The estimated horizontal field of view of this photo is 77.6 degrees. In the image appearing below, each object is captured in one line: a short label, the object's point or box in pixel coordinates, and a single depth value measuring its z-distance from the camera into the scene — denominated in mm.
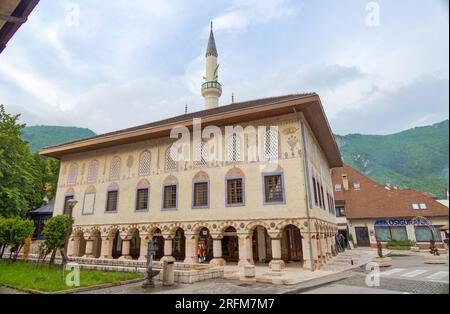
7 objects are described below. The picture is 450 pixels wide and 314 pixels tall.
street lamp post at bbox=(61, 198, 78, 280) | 9500
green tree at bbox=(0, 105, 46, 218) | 18484
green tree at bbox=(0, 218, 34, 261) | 13898
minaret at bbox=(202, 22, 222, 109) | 24109
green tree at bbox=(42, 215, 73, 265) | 11789
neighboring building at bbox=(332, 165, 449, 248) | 23047
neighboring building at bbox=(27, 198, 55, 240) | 23938
